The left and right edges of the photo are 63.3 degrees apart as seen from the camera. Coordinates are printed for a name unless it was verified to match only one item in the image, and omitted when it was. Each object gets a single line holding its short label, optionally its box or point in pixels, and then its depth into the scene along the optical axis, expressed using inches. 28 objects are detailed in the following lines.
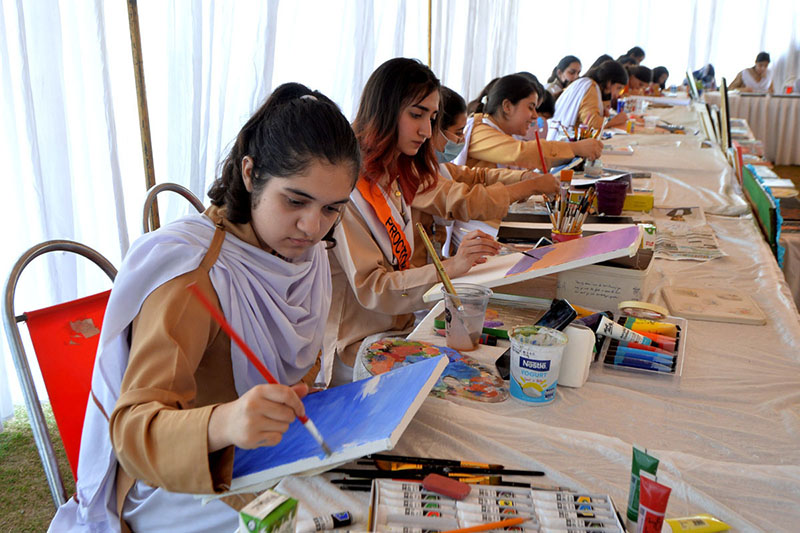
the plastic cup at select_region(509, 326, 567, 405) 39.5
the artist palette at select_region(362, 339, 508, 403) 41.8
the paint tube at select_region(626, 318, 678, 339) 49.9
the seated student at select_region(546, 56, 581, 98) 234.7
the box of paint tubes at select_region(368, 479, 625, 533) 27.6
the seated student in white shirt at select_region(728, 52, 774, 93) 330.6
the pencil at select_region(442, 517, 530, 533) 26.8
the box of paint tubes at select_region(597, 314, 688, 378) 45.0
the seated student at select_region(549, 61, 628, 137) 177.1
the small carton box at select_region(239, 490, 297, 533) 21.9
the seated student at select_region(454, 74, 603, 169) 106.3
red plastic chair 41.6
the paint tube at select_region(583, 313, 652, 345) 47.1
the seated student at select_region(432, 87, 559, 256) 89.1
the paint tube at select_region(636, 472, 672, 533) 26.0
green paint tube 27.3
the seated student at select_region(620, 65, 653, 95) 271.4
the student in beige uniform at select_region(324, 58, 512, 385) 59.5
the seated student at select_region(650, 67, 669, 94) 316.2
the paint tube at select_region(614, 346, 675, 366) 45.3
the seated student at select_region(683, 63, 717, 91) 302.5
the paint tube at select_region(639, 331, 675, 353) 47.0
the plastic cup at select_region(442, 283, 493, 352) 47.8
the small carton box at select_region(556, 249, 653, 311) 55.1
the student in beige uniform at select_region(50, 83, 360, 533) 30.2
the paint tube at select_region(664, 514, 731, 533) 28.1
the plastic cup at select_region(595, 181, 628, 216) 86.0
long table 31.3
